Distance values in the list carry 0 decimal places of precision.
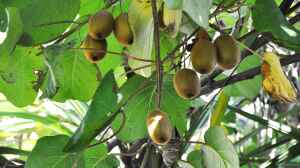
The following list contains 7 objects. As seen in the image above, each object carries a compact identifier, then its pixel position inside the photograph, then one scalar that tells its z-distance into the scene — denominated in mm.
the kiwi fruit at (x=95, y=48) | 1672
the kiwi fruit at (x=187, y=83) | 1639
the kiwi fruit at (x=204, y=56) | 1593
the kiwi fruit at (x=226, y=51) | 1610
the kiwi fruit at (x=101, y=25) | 1635
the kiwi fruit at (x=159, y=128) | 1555
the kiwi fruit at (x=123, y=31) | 1637
